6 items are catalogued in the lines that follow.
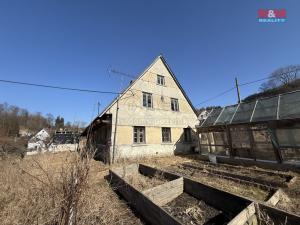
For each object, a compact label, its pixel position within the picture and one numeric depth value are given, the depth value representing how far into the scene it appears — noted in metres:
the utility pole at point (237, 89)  18.14
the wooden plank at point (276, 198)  4.54
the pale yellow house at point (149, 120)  12.79
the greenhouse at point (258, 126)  9.24
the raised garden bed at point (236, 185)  5.45
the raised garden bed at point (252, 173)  6.36
